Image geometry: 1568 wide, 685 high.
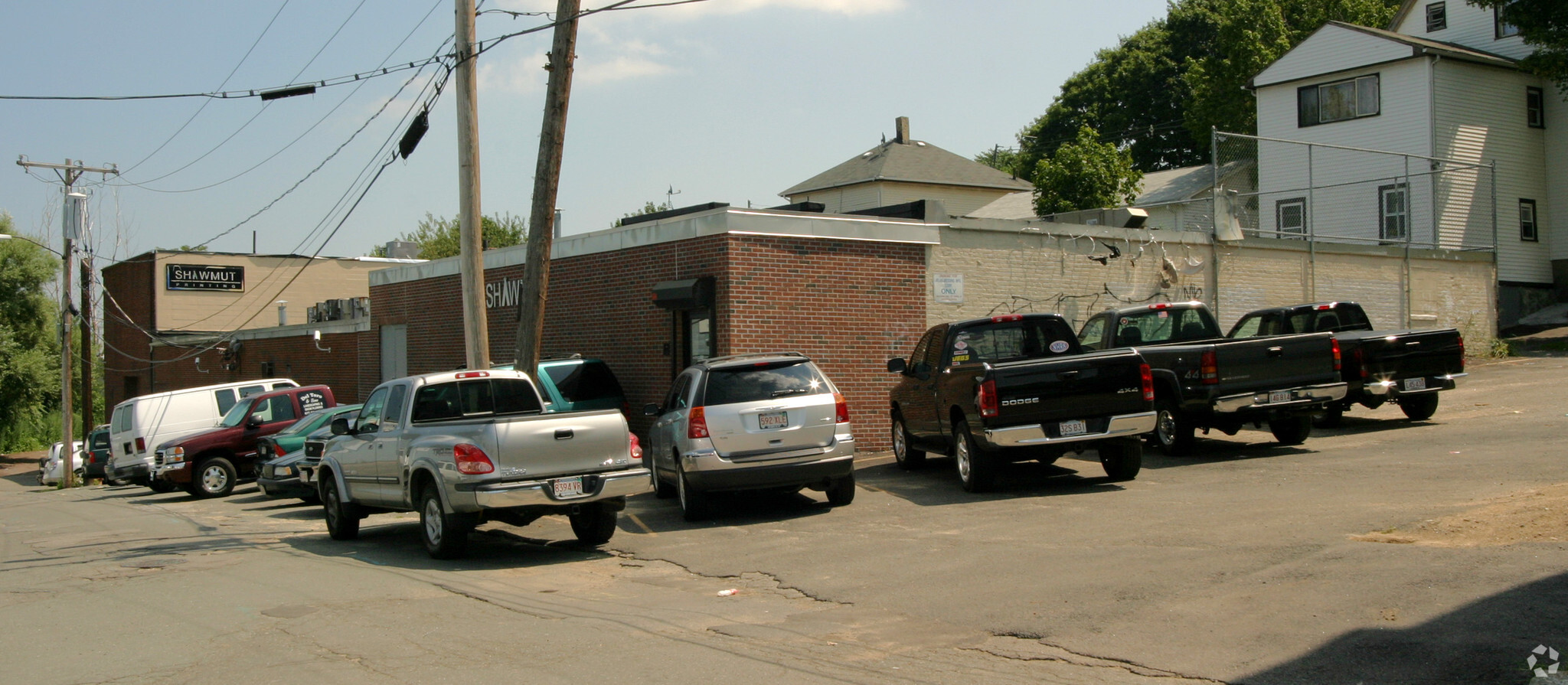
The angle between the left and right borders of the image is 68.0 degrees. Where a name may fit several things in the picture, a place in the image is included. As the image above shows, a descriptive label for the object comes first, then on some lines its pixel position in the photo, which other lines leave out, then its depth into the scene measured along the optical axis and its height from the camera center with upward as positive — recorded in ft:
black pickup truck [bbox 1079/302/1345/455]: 44.68 -1.15
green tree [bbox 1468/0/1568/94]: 95.86 +26.52
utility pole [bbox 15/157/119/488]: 108.27 +8.93
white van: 74.74 -2.91
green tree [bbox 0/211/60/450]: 162.61 +5.47
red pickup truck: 67.41 -4.12
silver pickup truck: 33.65 -2.70
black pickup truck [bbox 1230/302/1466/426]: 49.85 -0.86
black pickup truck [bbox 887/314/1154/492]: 39.42 -1.43
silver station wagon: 39.01 -2.28
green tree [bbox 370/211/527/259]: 244.01 +28.90
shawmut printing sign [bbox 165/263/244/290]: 149.28 +12.70
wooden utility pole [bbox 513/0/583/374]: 44.98 +7.16
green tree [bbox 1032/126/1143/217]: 124.47 +19.12
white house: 100.63 +19.34
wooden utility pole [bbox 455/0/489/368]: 46.78 +6.52
